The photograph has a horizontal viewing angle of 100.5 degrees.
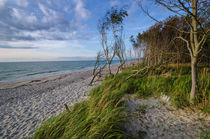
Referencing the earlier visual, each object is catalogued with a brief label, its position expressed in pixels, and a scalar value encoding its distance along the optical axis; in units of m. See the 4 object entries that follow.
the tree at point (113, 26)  6.50
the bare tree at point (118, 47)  7.09
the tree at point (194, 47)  2.07
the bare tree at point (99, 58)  7.06
